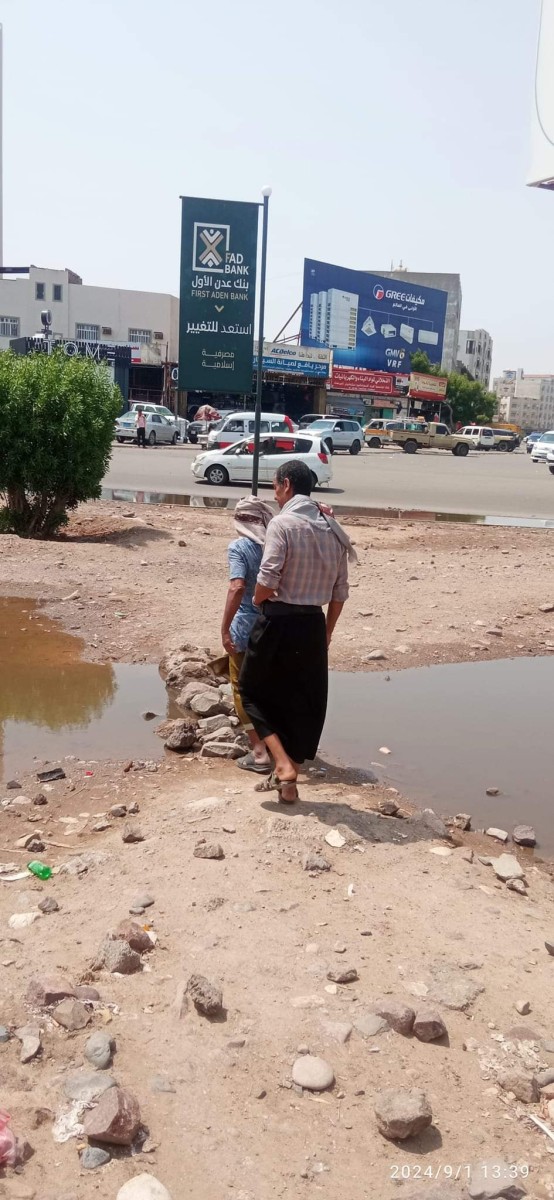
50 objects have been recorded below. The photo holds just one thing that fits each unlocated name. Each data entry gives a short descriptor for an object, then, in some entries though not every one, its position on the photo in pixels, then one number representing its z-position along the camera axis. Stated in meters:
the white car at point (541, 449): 38.72
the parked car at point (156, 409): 41.53
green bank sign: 11.64
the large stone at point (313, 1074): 2.60
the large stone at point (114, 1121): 2.35
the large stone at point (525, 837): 4.51
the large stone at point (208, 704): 5.81
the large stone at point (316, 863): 3.78
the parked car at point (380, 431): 50.62
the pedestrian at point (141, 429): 36.62
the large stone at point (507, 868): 4.00
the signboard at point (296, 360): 55.53
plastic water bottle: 3.76
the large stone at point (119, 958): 3.03
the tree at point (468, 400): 80.56
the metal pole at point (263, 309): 10.04
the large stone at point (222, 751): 5.21
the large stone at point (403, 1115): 2.41
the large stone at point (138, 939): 3.15
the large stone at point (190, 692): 5.99
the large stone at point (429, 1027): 2.79
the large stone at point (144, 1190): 2.23
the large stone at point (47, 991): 2.82
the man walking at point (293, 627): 4.40
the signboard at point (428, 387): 66.81
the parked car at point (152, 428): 39.12
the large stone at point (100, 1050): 2.61
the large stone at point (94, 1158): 2.31
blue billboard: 61.81
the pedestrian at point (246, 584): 4.92
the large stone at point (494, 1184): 2.24
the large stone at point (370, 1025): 2.81
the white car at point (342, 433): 41.16
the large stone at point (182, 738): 5.33
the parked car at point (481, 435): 58.88
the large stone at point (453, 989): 2.99
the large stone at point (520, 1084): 2.59
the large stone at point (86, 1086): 2.50
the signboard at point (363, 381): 61.56
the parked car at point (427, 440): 49.69
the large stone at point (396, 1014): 2.83
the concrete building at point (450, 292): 107.12
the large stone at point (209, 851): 3.83
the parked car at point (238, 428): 26.50
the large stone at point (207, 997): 2.81
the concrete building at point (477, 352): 155.75
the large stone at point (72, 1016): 2.75
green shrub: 11.34
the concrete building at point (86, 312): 55.84
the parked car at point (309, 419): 44.79
